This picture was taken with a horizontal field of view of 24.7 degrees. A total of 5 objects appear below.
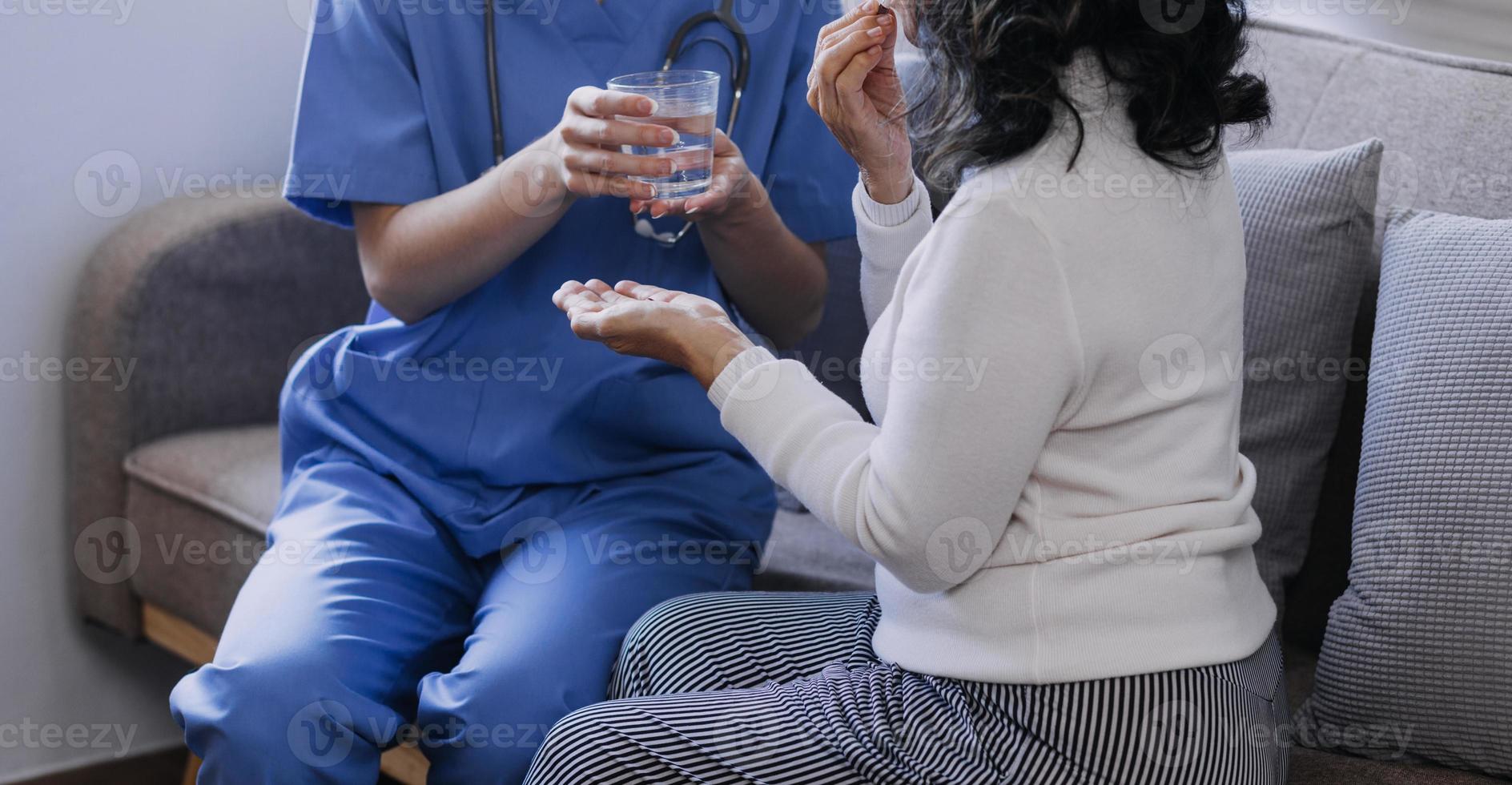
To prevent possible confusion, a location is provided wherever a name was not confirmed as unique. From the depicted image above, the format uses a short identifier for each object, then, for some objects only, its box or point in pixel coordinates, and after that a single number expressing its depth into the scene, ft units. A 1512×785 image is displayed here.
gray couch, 9.11
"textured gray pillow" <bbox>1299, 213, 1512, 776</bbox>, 8.18
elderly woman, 7.55
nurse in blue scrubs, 8.46
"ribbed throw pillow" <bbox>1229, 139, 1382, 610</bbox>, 8.76
